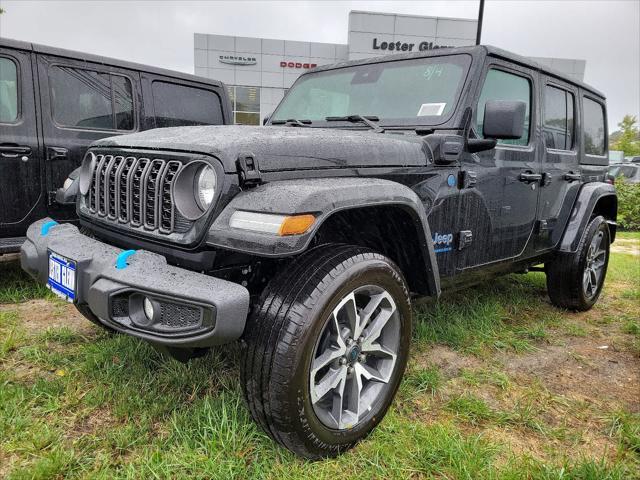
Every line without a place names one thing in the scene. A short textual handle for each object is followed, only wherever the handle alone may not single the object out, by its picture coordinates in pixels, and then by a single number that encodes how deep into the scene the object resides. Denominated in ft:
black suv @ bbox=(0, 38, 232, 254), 12.93
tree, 118.83
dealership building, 78.02
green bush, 41.14
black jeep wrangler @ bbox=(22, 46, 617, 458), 5.85
